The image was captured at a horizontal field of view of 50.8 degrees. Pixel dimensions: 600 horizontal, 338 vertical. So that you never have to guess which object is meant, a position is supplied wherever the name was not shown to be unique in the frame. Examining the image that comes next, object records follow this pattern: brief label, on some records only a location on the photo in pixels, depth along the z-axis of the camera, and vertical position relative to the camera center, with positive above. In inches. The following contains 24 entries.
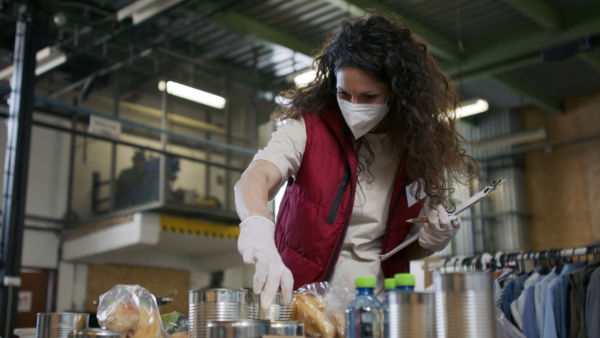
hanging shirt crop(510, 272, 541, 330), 149.6 -0.4
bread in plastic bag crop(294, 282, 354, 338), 51.7 -0.6
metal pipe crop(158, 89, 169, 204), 335.9 +72.1
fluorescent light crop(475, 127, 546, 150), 410.9 +105.8
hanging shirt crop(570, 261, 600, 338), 142.4 +1.6
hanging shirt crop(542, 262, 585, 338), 145.0 -1.3
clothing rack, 146.5 +10.9
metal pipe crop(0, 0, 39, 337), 201.8 +43.8
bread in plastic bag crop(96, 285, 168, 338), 49.8 -0.9
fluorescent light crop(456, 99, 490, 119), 350.2 +108.3
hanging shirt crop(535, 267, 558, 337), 146.6 +0.5
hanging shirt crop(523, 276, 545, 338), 147.4 -3.1
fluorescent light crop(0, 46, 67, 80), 322.3 +123.5
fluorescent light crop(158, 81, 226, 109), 337.1 +113.1
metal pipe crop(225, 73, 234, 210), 373.7 +100.9
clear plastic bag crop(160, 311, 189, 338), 55.6 -1.9
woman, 69.7 +16.3
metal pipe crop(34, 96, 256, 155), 228.1 +75.3
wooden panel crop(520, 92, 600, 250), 451.2 +88.7
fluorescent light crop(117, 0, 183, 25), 270.4 +126.4
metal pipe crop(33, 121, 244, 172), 267.3 +73.4
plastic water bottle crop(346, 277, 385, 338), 45.1 -1.1
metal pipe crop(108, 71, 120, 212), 373.7 +84.5
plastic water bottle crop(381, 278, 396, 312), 52.0 +1.5
